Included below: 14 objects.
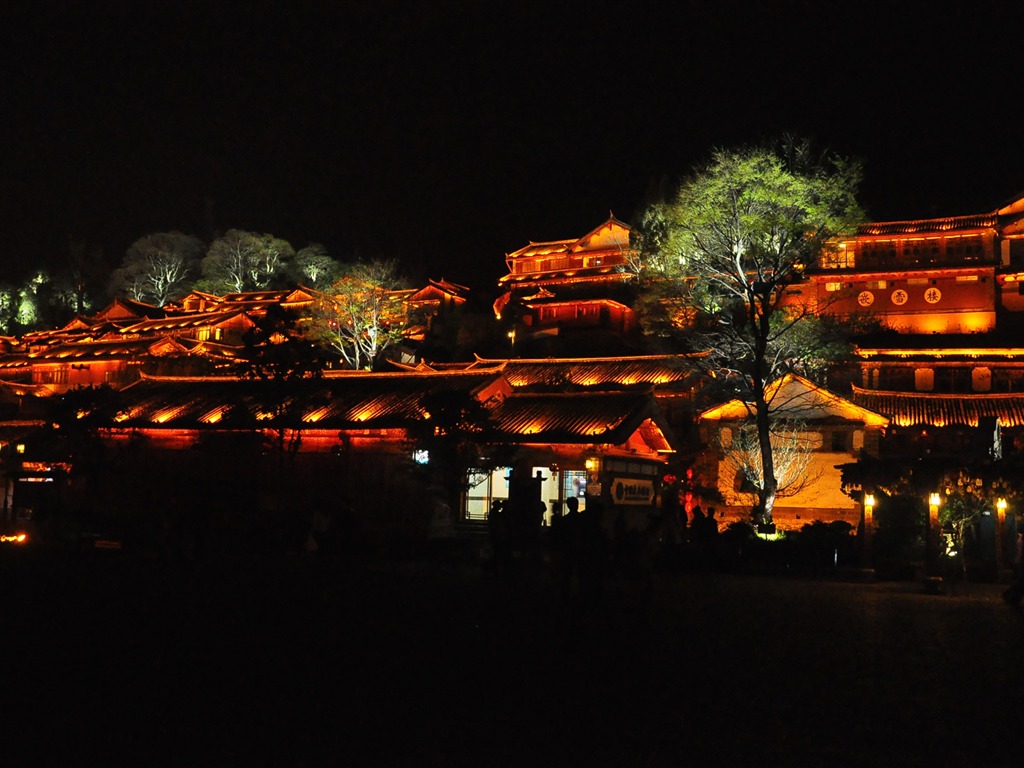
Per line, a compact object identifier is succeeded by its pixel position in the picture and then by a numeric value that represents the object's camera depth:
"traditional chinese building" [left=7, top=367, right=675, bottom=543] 29.20
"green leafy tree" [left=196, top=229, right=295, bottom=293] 71.44
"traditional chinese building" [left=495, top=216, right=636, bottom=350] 56.84
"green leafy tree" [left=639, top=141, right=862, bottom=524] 26.00
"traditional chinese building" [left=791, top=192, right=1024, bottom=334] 48.59
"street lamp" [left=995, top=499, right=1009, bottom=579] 22.81
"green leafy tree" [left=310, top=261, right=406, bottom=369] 49.62
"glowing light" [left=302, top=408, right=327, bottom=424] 35.57
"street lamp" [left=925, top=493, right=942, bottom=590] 21.53
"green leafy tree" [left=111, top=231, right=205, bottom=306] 75.44
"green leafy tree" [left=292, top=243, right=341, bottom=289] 67.94
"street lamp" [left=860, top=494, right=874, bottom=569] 22.91
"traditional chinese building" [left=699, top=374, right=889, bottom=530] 34.78
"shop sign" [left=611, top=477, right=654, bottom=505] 32.12
